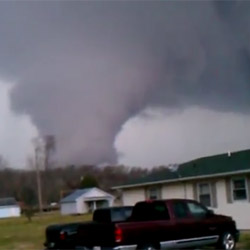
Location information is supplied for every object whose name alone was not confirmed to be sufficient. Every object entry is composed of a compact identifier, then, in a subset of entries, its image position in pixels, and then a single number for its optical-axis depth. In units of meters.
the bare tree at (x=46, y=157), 83.88
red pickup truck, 15.77
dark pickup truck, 18.52
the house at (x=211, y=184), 26.20
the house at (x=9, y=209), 85.06
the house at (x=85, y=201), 70.25
